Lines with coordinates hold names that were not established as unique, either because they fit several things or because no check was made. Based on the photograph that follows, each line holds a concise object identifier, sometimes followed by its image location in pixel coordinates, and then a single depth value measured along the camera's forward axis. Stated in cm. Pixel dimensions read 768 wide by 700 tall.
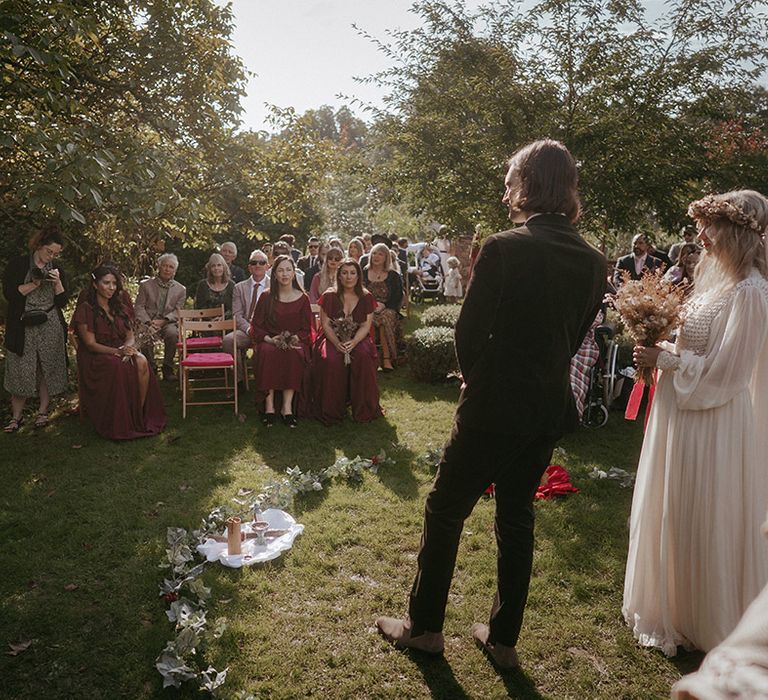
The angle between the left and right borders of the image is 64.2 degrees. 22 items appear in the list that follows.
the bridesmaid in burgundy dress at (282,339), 788
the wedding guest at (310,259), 1350
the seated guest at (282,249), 1126
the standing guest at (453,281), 1867
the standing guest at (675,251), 1024
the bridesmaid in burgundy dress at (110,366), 719
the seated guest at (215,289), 970
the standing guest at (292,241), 1362
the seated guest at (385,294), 1059
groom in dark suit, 260
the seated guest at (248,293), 952
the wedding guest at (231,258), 1089
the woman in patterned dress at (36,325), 724
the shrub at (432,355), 961
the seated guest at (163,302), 932
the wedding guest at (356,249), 1216
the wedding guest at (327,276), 1009
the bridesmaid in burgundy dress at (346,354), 792
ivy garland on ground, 315
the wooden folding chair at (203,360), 813
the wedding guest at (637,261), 1068
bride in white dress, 317
